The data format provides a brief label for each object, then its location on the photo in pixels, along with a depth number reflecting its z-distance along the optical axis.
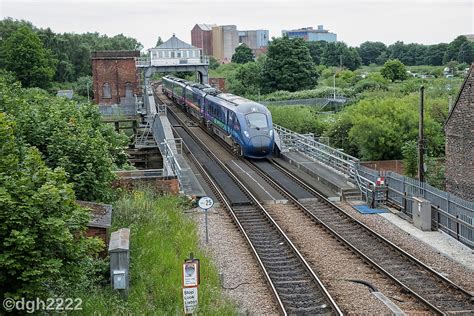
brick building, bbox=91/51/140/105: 61.16
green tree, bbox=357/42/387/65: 166.75
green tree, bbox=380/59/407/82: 87.12
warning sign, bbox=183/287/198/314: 11.98
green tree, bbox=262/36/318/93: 74.06
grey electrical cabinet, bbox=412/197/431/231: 19.97
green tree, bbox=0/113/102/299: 9.55
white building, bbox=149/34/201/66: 61.59
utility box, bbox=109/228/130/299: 12.72
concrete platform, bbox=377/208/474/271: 16.92
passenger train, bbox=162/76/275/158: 31.95
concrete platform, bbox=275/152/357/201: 24.70
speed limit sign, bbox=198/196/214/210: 18.13
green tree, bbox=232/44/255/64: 130.25
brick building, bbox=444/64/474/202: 27.56
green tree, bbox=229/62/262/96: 78.19
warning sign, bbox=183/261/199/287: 11.95
